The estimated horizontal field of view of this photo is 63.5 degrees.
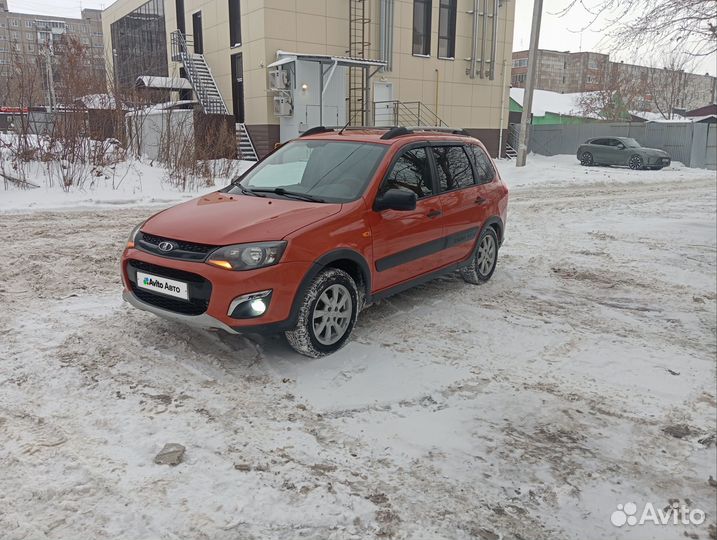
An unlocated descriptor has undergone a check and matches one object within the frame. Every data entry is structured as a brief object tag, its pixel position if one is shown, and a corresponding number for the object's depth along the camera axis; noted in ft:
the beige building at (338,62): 73.00
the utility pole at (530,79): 69.31
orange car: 13.30
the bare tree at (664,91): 172.45
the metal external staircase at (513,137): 104.32
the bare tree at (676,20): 29.14
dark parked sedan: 84.64
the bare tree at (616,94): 169.27
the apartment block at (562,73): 281.74
